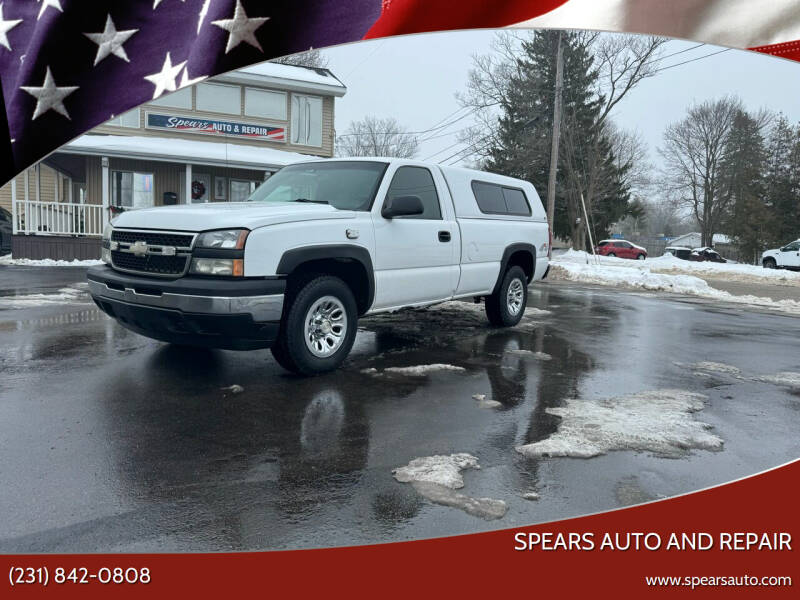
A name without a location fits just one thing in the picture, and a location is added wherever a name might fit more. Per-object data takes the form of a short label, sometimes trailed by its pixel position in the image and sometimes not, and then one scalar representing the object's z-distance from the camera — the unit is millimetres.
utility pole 21869
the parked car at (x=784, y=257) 28516
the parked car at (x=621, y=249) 41088
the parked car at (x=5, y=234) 19828
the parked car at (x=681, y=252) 41303
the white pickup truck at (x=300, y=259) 4820
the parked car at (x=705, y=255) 35031
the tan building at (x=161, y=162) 16859
